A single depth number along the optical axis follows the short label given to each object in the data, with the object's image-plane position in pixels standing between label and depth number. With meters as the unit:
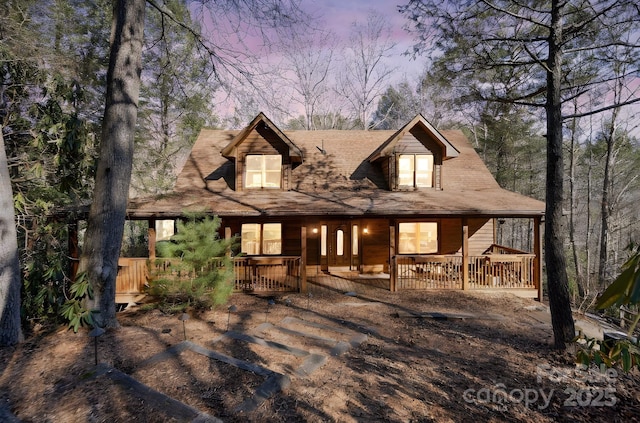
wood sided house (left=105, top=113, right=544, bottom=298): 9.78
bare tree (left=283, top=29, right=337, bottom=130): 22.59
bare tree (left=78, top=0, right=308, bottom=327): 5.64
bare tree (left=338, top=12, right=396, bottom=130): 22.72
